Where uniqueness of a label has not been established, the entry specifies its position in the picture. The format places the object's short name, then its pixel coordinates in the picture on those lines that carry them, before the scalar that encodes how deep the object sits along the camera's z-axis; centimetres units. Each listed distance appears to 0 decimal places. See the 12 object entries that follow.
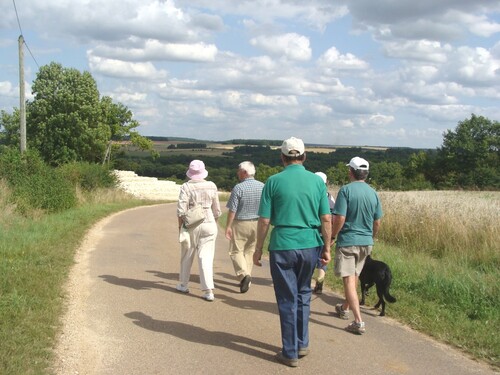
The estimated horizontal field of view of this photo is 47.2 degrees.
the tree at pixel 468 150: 8175
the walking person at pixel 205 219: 801
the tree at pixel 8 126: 5783
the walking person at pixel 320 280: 862
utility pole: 2392
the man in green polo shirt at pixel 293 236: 544
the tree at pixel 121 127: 5684
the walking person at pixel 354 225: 662
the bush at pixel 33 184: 1820
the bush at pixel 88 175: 3028
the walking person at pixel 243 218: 855
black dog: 727
